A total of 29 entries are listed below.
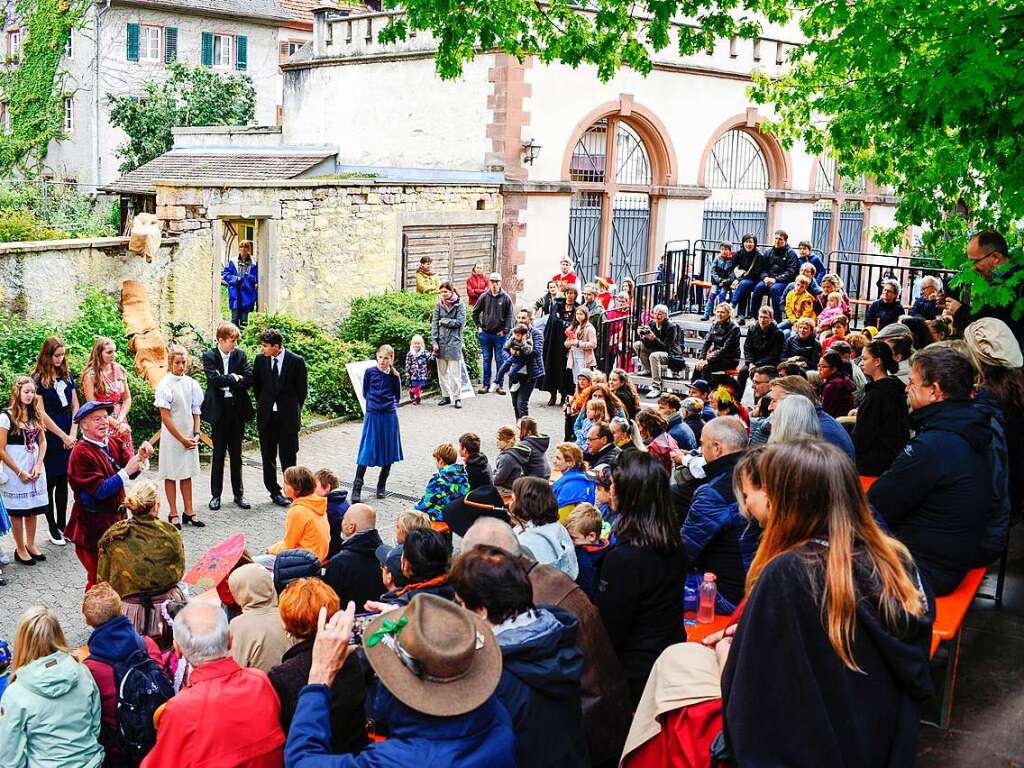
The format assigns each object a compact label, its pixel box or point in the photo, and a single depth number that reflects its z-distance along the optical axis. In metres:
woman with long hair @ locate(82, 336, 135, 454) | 10.53
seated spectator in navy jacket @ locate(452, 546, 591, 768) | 3.72
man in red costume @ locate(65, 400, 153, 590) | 8.18
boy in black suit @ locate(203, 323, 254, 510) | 10.80
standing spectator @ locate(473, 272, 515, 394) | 16.88
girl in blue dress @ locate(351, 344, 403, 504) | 11.48
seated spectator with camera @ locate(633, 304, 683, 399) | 15.43
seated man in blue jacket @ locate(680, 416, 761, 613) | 5.74
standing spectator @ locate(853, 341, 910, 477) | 7.67
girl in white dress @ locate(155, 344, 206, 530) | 10.21
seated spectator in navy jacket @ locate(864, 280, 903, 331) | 14.12
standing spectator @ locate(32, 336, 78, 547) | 9.46
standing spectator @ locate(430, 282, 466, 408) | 16.19
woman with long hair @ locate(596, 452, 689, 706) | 4.85
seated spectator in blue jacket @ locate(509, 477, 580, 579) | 5.63
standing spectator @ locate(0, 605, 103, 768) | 4.56
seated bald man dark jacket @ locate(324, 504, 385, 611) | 6.19
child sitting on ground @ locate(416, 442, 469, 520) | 8.66
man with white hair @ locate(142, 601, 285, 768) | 3.97
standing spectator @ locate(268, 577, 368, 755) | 4.17
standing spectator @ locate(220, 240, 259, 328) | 17.69
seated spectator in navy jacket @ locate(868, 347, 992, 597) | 5.12
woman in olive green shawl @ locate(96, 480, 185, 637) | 6.46
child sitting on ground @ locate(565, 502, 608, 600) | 5.85
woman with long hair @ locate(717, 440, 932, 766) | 2.88
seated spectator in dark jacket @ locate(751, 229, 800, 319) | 17.20
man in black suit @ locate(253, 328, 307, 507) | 11.01
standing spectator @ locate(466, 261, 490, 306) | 19.03
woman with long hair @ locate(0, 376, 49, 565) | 8.96
